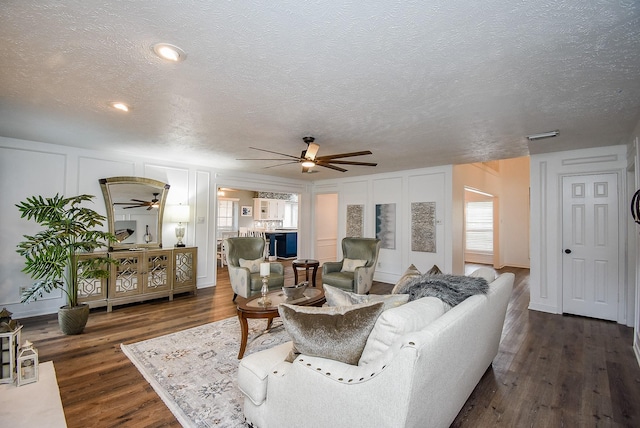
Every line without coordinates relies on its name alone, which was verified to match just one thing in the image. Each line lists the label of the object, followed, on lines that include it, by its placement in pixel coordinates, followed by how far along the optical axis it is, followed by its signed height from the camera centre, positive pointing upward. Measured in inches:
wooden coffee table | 103.4 -32.8
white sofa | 44.6 -30.2
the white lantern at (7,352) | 87.6 -41.8
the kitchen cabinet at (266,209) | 382.9 +16.5
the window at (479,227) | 331.3 -4.0
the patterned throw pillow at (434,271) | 94.6 -16.1
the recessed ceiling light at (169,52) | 66.2 +40.6
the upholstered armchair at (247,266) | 161.2 -27.8
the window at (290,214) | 421.1 +10.7
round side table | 197.0 -30.2
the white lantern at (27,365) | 88.7 -48.0
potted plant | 122.9 -14.2
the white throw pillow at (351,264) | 187.2 -28.1
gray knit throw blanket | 69.7 -16.6
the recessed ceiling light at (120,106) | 99.6 +40.7
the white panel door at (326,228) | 299.9 -6.9
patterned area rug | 75.9 -50.8
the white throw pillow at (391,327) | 51.4 -19.4
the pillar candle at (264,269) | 115.9 -19.7
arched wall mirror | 173.2 +6.5
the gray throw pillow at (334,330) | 56.3 -21.9
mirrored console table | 155.1 -35.2
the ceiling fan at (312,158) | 125.4 +29.3
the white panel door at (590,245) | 149.7 -11.1
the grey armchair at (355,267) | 174.1 -29.6
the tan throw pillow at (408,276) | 85.6 -16.9
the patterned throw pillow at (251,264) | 175.9 -27.3
